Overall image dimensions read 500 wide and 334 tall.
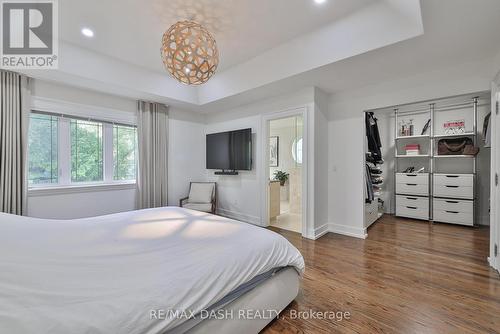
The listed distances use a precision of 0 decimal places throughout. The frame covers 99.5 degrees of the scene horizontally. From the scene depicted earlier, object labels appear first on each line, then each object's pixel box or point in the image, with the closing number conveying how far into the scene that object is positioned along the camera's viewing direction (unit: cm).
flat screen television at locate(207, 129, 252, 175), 385
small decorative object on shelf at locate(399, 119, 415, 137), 450
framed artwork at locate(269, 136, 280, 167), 605
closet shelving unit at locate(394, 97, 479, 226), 377
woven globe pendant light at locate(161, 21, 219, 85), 183
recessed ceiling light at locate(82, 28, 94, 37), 239
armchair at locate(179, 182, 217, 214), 389
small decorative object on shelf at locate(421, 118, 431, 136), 429
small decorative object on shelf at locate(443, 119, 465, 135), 400
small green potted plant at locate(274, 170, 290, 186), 564
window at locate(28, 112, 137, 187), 296
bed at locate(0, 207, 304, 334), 76
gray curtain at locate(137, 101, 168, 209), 370
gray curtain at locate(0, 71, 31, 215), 256
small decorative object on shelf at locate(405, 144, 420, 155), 438
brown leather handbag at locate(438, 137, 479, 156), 377
